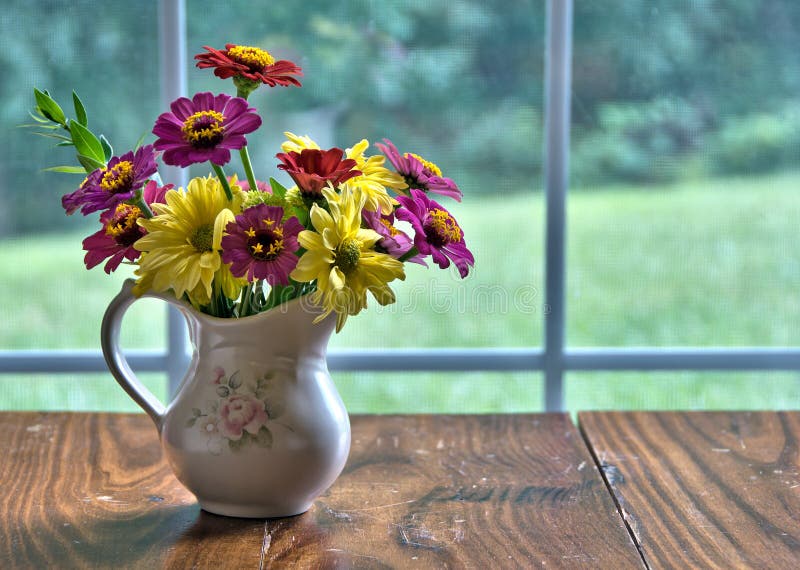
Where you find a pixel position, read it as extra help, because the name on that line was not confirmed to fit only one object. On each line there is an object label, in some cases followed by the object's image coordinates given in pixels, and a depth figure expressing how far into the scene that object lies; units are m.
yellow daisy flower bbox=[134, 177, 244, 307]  1.28
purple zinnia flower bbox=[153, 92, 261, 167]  1.26
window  2.00
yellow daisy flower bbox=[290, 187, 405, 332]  1.26
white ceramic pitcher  1.31
